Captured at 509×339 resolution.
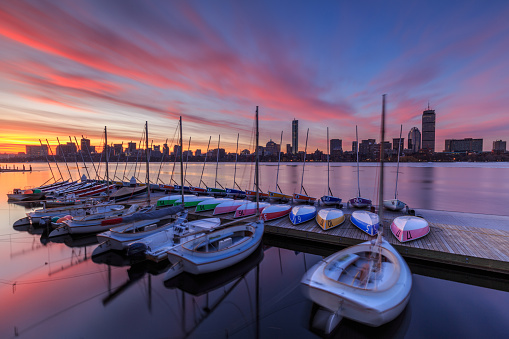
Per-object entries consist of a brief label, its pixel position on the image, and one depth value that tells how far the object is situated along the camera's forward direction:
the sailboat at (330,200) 24.14
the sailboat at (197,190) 33.28
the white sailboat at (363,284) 6.90
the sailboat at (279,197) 27.68
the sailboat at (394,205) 20.57
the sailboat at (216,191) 32.03
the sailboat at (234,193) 30.83
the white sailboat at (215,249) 11.36
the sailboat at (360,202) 22.33
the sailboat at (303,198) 26.57
